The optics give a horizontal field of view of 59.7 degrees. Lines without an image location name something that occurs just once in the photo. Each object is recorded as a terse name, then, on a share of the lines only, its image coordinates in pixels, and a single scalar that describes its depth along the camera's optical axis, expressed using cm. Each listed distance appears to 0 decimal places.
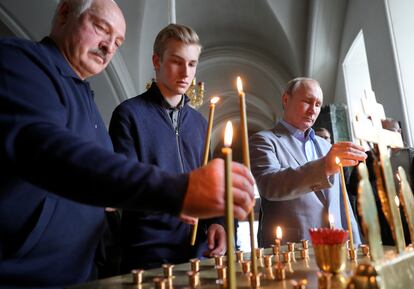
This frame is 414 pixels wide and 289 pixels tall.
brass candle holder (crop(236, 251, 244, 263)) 112
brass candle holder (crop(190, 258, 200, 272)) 96
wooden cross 80
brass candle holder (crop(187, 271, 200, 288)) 81
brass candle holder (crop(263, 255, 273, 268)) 98
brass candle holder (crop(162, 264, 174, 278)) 88
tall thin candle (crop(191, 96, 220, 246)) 88
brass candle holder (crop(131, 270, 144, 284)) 84
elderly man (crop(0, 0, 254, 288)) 62
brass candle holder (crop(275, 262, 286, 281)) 84
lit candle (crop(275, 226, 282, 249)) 116
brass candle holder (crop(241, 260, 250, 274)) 93
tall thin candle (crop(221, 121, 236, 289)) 52
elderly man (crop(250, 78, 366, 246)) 154
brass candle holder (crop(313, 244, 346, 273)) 76
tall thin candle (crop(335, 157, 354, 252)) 103
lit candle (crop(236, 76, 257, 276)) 72
